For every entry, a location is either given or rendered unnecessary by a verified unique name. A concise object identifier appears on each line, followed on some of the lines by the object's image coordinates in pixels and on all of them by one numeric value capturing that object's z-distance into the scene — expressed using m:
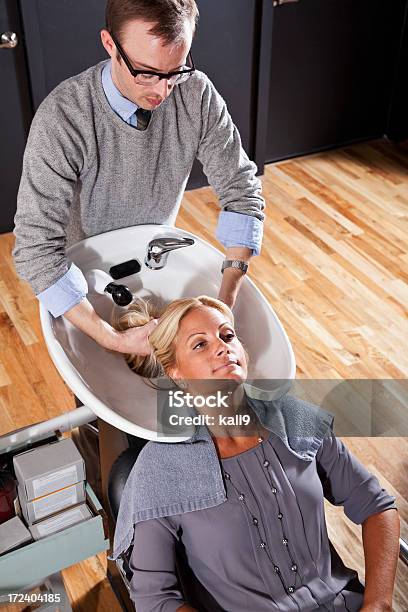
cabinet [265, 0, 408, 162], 3.41
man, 1.33
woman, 1.32
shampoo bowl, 1.40
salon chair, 1.36
